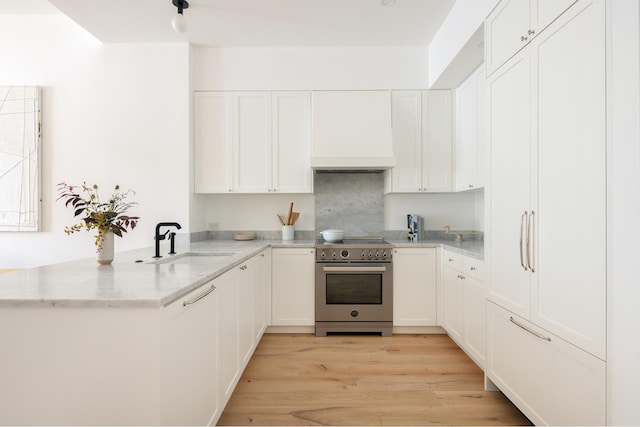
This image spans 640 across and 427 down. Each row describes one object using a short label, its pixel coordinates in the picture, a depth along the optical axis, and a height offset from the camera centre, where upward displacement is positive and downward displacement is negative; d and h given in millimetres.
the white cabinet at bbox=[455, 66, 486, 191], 2729 +787
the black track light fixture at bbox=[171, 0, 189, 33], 2463 +1589
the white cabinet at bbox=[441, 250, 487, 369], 2258 -758
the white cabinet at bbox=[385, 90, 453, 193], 3342 +890
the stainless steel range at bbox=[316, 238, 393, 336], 3049 -777
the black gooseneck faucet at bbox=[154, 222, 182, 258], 2174 -172
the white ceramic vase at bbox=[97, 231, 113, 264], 1725 -214
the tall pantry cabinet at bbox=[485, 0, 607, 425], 1204 -22
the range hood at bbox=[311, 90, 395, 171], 3174 +886
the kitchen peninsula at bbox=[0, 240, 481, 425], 1057 -499
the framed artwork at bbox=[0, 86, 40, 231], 3162 +585
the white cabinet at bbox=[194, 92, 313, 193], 3348 +826
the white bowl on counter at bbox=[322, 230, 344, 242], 3203 -230
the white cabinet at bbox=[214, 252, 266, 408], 1739 -729
